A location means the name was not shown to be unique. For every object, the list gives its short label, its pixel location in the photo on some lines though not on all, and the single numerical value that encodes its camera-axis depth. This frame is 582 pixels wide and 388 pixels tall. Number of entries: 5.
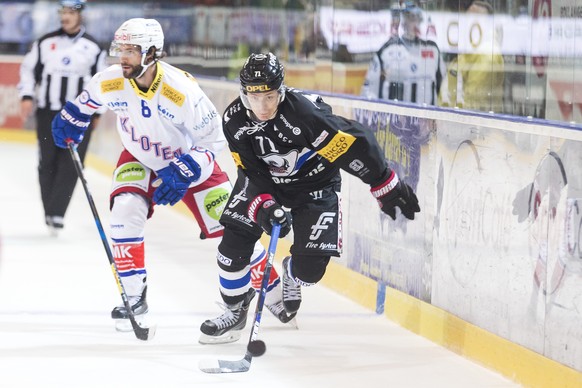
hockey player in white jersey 10.63
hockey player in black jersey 9.35
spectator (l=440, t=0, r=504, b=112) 10.91
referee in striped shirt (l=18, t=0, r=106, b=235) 16.81
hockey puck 9.53
